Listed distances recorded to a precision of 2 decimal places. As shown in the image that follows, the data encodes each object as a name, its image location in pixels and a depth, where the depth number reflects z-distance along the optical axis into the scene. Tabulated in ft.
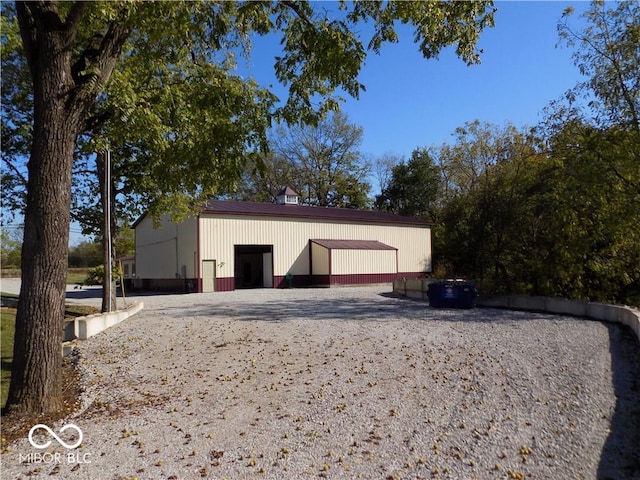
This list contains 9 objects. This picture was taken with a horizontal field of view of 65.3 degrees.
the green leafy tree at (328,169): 162.40
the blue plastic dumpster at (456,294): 50.01
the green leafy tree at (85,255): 226.38
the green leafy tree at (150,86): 18.54
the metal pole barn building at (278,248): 88.07
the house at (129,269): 117.93
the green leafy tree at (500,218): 55.06
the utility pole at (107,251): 44.96
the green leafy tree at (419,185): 147.33
